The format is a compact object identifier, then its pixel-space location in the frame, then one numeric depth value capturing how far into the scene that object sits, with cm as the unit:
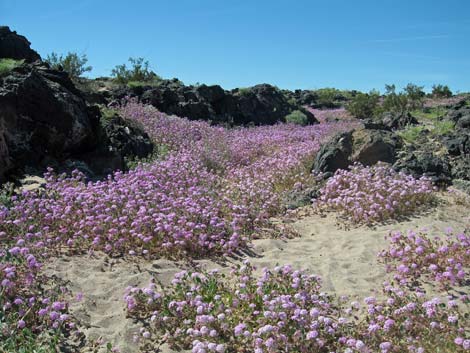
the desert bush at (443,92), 4669
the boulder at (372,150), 1188
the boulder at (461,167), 1097
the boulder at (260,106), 2428
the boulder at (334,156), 1170
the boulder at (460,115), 1609
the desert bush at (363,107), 3134
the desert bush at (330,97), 4178
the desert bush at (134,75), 2602
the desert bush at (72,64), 2179
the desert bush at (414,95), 3246
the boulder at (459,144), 1245
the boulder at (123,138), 1230
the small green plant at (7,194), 755
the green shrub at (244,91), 2592
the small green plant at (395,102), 3070
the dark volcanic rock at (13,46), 1434
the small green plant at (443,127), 1618
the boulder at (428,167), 1075
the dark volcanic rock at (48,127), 982
